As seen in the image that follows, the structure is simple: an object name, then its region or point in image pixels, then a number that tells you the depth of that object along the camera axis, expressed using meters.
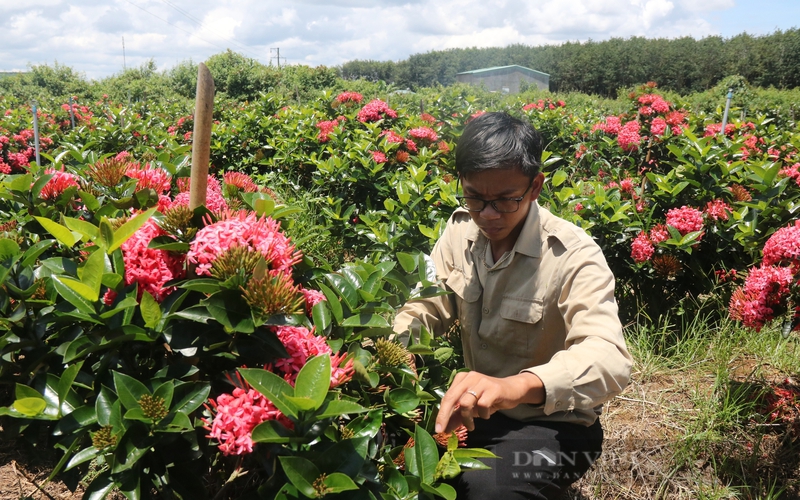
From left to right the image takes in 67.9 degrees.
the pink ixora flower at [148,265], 1.08
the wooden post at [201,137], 1.11
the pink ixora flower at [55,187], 1.61
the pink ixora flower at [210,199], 1.32
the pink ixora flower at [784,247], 2.35
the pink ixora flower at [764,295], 2.36
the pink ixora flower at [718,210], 3.28
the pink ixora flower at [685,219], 3.26
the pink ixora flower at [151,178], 1.45
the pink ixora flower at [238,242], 0.97
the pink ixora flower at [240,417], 0.91
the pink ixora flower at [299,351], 1.03
